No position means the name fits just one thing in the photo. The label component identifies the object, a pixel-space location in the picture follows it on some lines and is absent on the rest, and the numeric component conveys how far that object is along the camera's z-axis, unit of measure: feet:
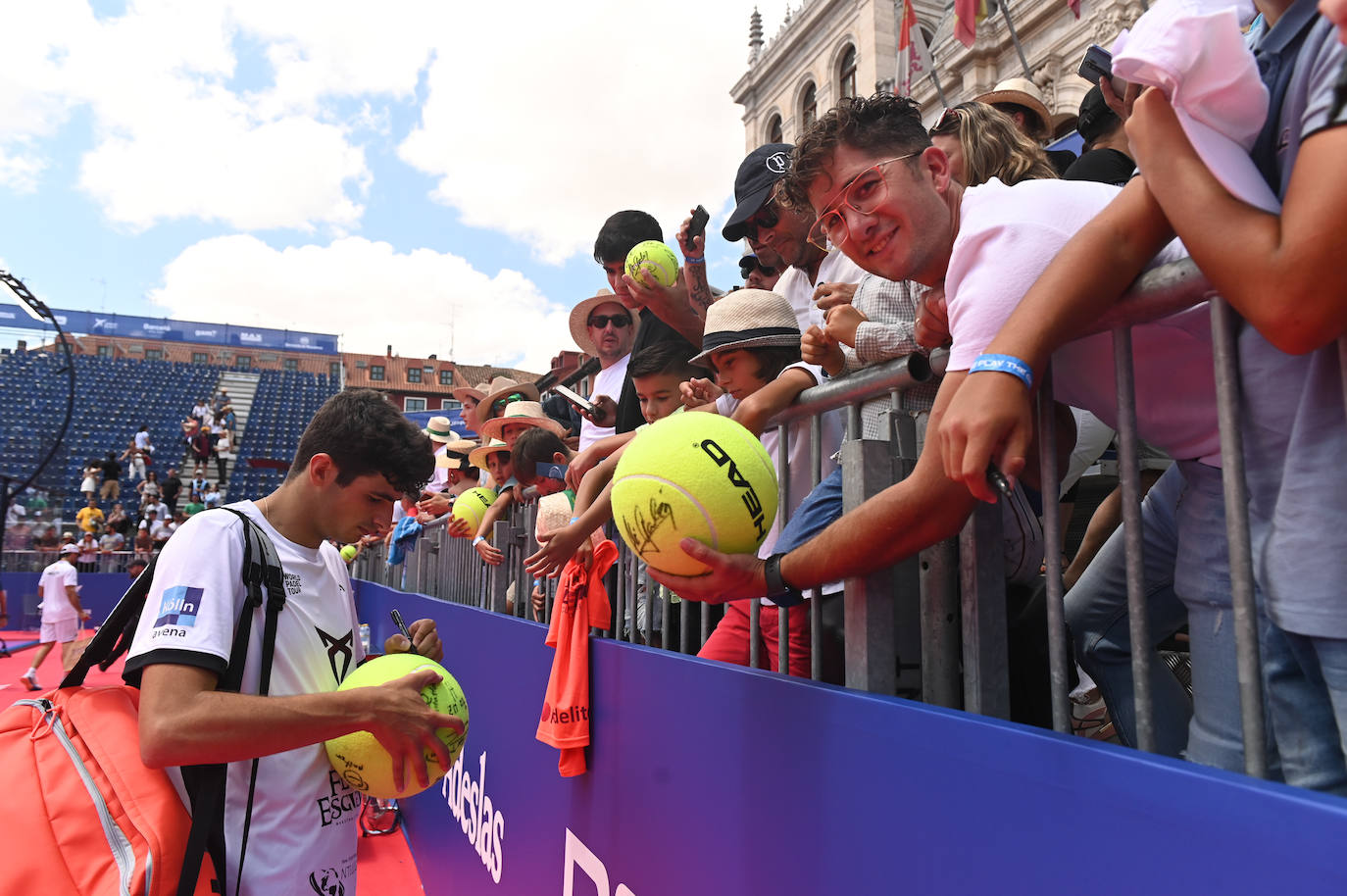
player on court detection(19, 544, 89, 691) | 40.29
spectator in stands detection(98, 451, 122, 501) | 81.66
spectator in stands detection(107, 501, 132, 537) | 75.87
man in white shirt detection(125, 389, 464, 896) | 5.98
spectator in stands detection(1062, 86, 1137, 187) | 8.04
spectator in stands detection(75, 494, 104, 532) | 73.51
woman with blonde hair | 7.68
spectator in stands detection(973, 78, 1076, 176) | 12.21
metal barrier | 3.46
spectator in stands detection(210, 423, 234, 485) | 94.99
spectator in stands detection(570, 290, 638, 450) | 15.99
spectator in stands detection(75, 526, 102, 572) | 64.23
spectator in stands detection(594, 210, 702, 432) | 12.10
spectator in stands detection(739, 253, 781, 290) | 12.01
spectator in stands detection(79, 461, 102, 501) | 83.25
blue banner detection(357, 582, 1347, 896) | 2.96
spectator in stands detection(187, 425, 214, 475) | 93.04
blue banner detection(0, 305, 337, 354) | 177.99
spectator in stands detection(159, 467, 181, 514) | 79.66
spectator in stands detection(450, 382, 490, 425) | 26.71
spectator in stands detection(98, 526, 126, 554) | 72.74
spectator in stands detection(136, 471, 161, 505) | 79.30
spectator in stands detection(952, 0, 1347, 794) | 2.97
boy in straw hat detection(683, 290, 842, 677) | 7.59
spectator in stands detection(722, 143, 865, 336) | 10.20
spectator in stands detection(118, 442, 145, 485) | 88.89
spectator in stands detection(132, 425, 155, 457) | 89.45
